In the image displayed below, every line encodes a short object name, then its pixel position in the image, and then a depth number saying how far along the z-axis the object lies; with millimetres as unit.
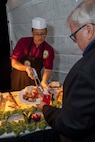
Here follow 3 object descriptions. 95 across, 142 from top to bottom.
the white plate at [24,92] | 1424
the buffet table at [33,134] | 1154
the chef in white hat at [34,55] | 1859
